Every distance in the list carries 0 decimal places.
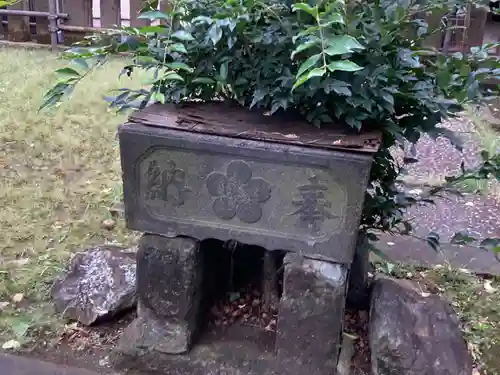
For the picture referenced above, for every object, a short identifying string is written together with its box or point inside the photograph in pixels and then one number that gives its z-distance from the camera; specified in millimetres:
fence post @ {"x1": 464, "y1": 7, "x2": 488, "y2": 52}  5255
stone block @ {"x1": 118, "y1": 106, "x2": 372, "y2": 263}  1584
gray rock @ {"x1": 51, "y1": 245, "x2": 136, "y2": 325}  2100
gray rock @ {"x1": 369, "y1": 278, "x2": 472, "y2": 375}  1781
